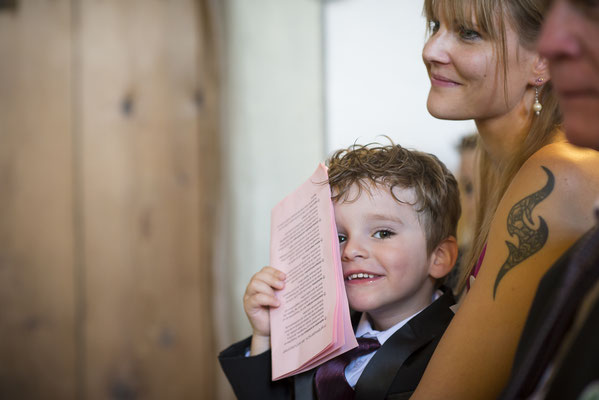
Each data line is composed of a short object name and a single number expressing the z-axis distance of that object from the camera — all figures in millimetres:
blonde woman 934
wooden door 2805
